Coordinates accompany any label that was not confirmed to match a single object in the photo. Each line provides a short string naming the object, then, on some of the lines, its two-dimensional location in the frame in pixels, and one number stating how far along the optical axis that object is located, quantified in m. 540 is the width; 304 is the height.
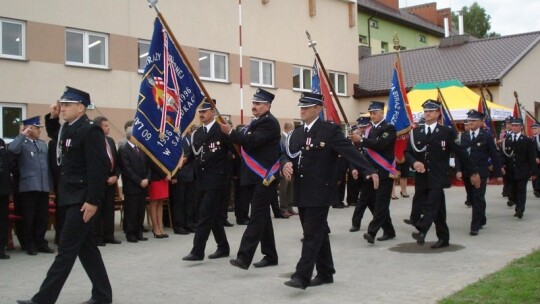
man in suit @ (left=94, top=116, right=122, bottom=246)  10.91
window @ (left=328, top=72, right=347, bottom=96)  28.42
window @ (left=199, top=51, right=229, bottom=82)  21.67
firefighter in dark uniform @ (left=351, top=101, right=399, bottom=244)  10.12
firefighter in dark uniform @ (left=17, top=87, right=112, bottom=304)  6.11
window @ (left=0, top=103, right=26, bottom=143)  16.36
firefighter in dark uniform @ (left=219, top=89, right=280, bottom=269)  8.08
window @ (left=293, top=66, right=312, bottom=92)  25.72
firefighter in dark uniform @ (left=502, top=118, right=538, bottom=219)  13.18
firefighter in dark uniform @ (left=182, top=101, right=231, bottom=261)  8.71
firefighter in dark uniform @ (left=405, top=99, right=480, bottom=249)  9.66
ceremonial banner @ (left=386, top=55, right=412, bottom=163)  12.79
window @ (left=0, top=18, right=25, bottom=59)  16.25
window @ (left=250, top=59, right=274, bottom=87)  23.66
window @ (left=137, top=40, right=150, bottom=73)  19.66
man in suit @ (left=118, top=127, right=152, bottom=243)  11.20
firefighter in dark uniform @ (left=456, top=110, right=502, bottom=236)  11.31
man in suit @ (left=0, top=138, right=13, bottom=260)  9.59
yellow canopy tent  22.97
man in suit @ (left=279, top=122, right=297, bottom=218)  14.85
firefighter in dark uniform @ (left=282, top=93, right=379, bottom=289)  6.85
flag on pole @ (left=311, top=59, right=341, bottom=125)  11.95
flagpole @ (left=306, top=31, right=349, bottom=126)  10.32
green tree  65.81
